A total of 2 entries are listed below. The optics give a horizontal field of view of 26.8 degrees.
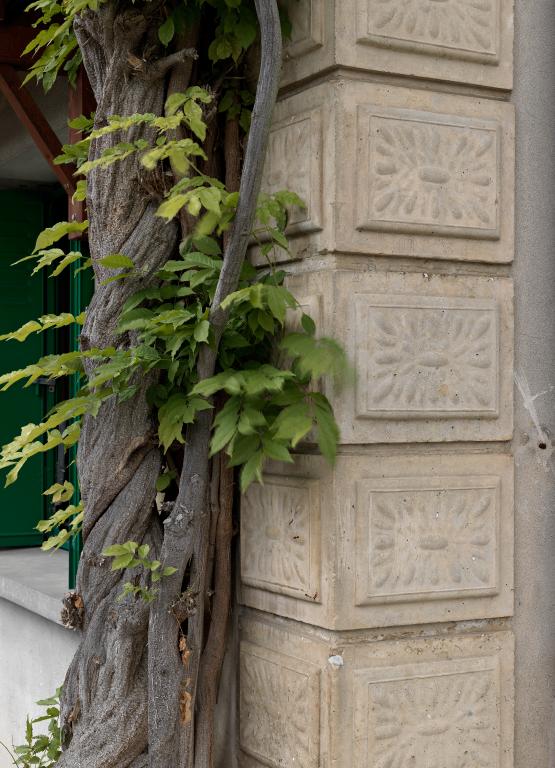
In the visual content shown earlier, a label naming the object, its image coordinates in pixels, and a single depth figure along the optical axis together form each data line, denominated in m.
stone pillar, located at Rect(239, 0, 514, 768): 2.46
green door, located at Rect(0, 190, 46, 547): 6.55
